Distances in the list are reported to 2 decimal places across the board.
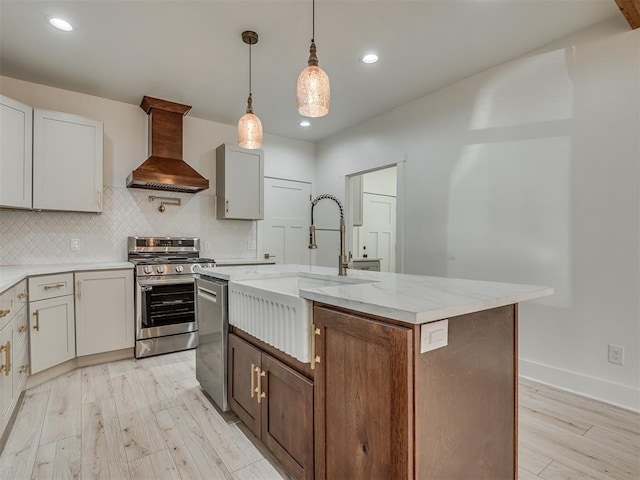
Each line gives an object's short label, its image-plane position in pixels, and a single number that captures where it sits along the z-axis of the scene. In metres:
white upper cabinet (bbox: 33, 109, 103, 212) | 2.99
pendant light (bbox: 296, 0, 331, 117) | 1.74
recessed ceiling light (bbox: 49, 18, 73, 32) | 2.34
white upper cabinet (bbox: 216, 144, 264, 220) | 4.18
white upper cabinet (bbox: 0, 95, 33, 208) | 2.71
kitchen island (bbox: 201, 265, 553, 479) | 1.01
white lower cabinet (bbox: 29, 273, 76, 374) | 2.61
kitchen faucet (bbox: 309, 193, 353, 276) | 2.05
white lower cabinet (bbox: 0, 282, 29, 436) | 1.86
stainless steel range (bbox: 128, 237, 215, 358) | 3.31
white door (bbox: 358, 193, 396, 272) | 5.49
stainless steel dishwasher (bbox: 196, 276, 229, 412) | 2.12
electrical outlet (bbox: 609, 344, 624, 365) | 2.28
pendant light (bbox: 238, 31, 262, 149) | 2.30
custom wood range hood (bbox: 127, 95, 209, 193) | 3.56
